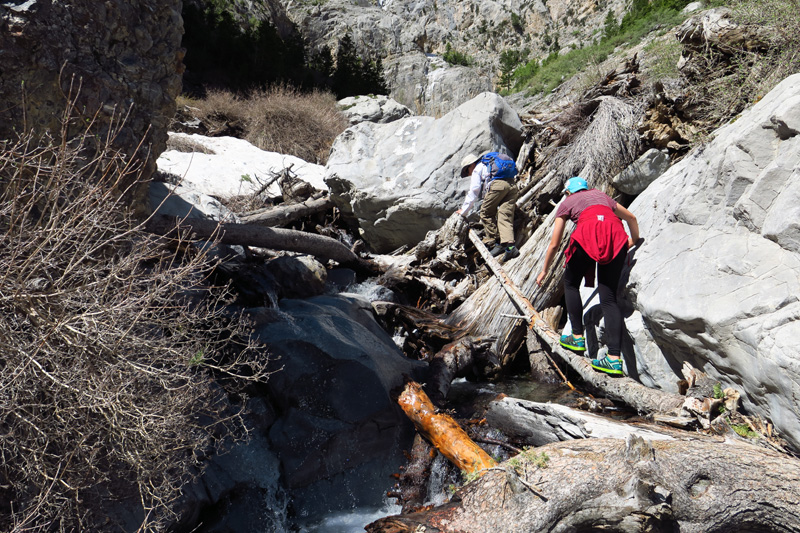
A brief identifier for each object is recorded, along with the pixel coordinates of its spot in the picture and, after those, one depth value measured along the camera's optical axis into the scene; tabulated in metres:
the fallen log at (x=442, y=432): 4.10
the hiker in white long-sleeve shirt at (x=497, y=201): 6.93
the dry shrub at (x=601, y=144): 6.80
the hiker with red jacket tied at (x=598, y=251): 4.56
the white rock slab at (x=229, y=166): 9.63
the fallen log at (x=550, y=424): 3.78
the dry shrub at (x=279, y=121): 13.45
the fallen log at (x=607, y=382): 4.03
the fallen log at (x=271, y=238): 5.82
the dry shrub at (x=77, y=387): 2.76
